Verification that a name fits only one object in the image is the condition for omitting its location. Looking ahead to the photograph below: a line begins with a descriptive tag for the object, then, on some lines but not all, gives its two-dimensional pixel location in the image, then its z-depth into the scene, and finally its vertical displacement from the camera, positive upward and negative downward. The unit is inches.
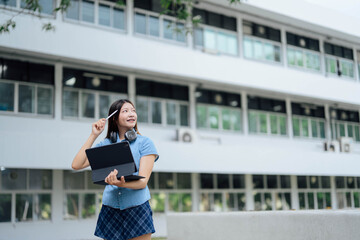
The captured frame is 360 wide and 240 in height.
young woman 109.1 -3.9
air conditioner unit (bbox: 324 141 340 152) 894.4 +62.4
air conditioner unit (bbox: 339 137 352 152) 901.2 +66.0
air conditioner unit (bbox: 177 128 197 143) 693.9 +69.1
